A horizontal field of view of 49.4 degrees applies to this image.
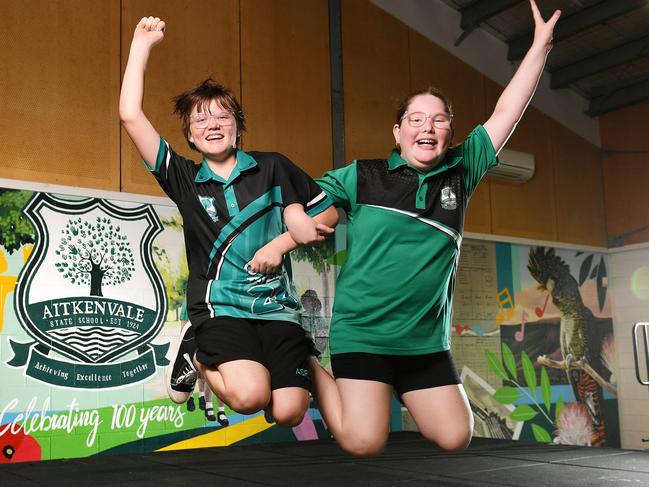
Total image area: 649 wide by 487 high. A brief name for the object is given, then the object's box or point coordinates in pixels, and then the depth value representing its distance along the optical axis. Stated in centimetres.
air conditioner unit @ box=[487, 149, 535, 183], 771
